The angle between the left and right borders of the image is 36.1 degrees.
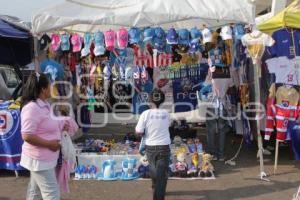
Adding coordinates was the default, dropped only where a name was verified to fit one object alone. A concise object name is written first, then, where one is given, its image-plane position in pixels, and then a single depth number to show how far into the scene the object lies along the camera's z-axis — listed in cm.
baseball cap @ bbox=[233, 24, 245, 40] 767
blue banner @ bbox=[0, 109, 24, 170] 751
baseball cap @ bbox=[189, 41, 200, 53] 798
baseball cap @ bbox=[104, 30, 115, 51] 787
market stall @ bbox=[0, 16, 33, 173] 752
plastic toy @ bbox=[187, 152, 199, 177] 755
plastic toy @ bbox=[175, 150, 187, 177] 753
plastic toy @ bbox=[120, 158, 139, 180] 750
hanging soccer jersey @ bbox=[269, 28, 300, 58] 785
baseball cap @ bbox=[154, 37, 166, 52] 796
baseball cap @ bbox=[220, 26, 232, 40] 775
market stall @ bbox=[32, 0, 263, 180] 764
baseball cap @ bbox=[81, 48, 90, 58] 806
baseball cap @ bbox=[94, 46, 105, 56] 791
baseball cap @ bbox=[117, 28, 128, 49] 779
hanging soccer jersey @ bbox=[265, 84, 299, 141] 769
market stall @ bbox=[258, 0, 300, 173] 770
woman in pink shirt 434
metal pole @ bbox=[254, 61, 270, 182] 736
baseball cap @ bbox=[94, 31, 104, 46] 790
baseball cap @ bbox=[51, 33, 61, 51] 809
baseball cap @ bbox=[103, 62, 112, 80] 890
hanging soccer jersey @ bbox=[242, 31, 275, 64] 727
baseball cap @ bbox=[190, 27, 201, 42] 794
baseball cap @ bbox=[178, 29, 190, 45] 798
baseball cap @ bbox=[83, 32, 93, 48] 802
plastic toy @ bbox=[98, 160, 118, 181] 751
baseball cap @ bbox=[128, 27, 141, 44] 783
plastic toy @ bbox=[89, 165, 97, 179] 757
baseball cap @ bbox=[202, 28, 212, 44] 782
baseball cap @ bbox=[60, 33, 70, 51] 805
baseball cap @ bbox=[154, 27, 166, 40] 788
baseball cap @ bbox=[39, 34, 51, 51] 810
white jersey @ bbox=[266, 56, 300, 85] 779
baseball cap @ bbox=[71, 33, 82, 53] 809
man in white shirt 576
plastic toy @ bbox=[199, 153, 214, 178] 755
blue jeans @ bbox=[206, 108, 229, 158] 859
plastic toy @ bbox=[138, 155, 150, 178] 752
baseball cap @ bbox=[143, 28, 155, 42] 782
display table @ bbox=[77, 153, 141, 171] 766
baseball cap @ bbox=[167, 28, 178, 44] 788
